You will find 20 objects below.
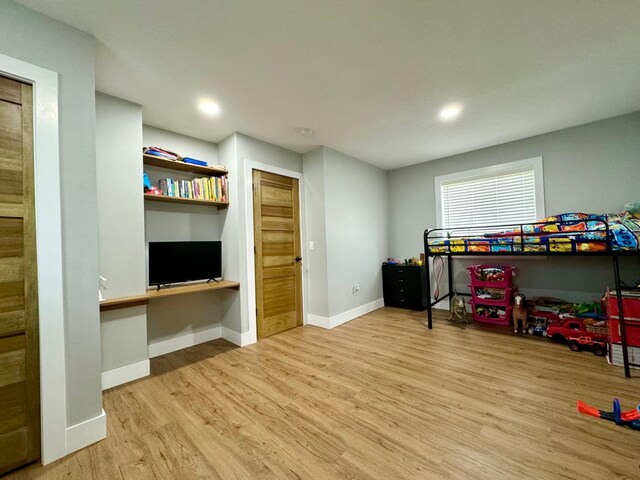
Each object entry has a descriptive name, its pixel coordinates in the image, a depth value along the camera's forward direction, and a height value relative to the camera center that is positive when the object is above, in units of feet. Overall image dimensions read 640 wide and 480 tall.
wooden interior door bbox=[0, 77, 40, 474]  4.33 -0.59
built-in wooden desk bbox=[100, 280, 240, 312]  6.90 -1.42
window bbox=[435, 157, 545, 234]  11.36 +2.08
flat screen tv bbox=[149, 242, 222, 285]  8.57 -0.52
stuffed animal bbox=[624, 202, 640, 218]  8.63 +0.83
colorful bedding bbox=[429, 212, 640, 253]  7.33 -0.07
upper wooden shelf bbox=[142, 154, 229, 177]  8.45 +3.02
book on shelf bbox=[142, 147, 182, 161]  8.40 +3.30
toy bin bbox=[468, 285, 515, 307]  10.57 -2.56
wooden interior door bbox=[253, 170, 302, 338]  10.53 -0.37
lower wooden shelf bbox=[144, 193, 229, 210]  8.44 +1.75
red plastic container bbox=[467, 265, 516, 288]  10.61 -1.66
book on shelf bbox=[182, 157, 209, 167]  9.14 +3.23
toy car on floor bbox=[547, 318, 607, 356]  8.16 -3.43
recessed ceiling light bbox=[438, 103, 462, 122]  8.43 +4.48
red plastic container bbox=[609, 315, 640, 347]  7.04 -2.84
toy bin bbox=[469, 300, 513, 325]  10.60 -3.36
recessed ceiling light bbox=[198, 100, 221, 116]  7.75 +4.49
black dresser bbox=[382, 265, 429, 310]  13.62 -2.61
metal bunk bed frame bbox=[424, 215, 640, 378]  6.95 -0.53
